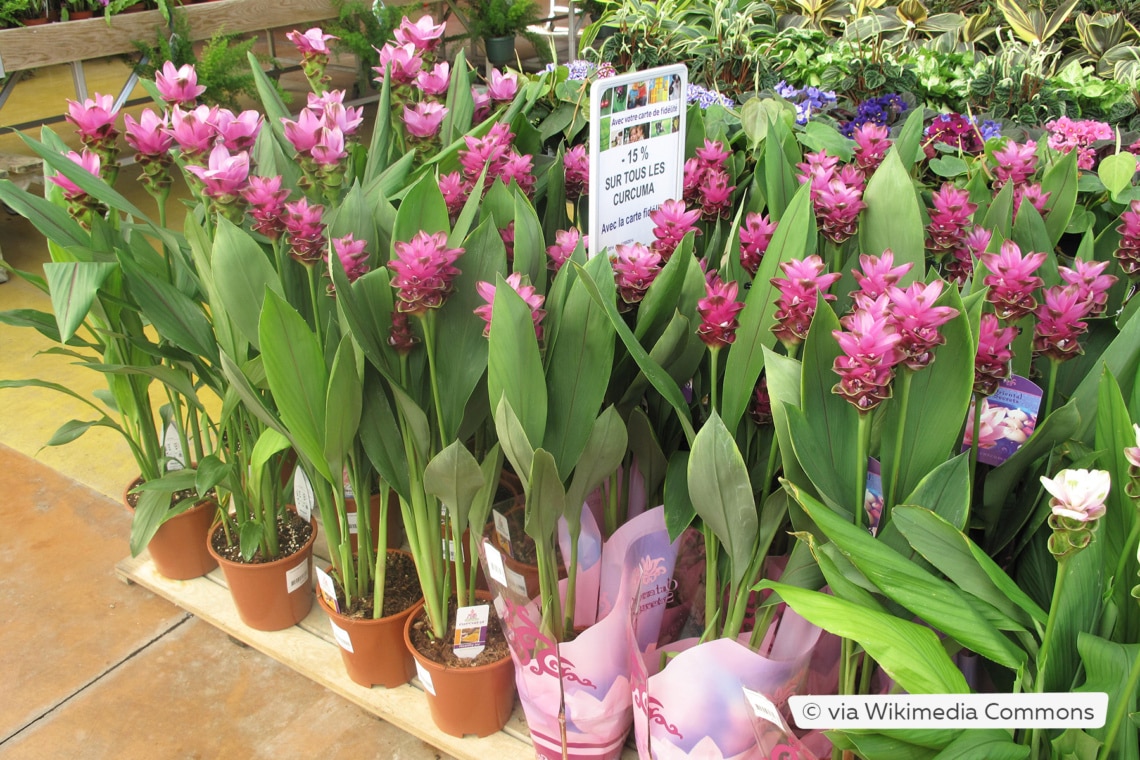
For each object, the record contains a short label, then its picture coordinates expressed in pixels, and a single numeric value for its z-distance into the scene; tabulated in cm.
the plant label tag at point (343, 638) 121
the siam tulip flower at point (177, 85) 116
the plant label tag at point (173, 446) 147
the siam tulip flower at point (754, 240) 90
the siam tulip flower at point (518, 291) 83
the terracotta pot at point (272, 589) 133
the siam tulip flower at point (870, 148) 103
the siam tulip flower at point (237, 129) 107
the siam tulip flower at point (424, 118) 117
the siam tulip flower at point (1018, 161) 105
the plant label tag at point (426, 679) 113
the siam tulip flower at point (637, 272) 90
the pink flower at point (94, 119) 117
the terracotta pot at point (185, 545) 146
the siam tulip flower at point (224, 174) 98
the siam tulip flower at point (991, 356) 71
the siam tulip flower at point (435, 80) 126
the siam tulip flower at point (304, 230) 93
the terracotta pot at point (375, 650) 119
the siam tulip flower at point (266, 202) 97
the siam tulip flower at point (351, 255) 91
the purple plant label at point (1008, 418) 83
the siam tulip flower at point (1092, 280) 77
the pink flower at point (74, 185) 114
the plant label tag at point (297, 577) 134
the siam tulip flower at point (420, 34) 127
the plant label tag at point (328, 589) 121
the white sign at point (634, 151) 98
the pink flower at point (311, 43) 127
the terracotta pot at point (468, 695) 111
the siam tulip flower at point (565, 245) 98
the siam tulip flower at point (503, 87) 136
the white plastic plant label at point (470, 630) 112
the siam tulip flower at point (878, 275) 70
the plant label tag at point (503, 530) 101
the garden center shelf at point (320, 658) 116
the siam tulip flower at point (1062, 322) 75
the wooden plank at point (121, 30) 295
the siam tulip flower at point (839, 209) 84
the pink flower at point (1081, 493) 51
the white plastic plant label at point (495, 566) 98
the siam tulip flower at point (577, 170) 118
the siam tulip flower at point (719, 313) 79
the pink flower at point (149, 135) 110
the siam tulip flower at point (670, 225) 94
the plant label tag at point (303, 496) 135
